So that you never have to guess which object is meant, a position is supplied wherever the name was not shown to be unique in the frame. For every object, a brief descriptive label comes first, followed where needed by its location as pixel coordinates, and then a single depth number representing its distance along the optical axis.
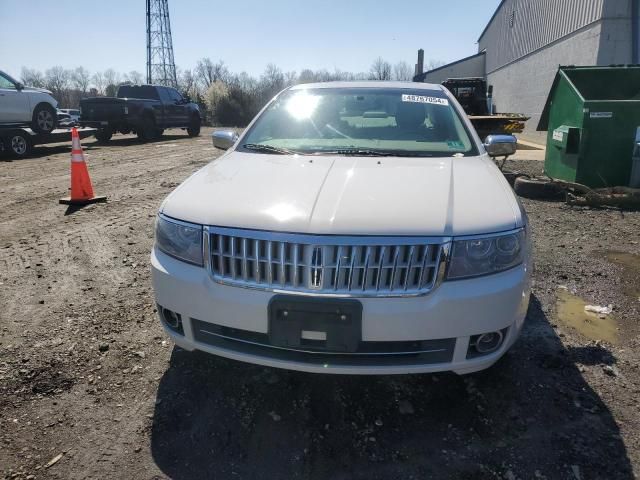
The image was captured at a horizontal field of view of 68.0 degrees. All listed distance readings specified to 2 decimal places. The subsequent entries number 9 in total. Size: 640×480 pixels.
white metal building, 13.97
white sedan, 2.06
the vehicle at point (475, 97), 13.32
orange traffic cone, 6.69
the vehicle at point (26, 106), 11.67
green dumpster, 6.69
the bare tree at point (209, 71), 67.38
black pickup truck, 15.54
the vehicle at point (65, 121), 15.72
